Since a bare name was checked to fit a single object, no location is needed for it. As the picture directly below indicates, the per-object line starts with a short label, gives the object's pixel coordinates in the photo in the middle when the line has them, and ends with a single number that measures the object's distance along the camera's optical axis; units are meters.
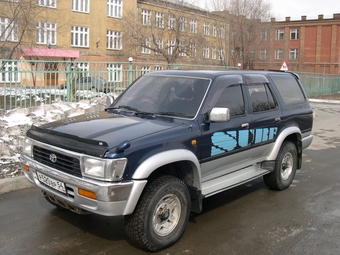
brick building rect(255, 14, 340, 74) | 60.34
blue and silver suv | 3.59
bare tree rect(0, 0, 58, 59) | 16.08
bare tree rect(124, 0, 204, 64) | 30.48
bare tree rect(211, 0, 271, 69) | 36.16
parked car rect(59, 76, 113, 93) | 11.19
